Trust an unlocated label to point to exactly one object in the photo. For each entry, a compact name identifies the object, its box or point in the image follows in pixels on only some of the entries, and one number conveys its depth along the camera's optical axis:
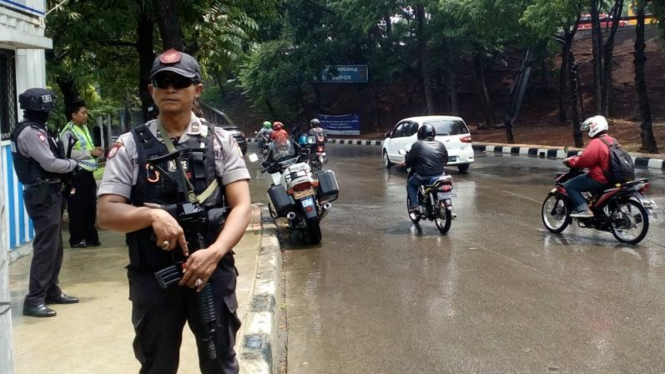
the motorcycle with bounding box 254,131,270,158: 22.53
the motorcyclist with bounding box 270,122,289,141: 11.98
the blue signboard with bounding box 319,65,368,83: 38.62
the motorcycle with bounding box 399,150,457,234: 9.17
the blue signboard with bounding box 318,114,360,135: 40.96
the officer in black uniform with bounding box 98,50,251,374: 2.77
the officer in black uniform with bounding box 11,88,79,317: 5.26
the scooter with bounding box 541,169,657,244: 8.07
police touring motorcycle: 8.77
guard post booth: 7.26
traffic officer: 7.73
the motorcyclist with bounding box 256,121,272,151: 22.70
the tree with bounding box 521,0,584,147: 19.83
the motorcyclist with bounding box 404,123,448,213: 9.70
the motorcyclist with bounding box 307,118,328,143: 19.37
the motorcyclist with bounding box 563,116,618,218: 8.28
